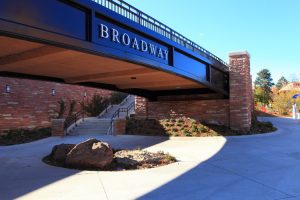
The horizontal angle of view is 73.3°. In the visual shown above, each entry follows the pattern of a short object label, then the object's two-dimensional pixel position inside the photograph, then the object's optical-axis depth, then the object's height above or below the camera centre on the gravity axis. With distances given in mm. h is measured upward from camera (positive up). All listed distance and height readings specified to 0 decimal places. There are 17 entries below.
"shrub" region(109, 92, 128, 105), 17491 +695
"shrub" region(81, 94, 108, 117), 15076 +2
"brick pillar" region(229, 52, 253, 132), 11546 +755
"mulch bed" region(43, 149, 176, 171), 5320 -1592
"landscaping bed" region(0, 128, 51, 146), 9983 -1547
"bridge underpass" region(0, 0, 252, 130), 4294 +1459
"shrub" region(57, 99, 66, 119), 13223 -137
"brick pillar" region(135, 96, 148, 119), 13982 -120
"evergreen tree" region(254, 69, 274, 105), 38913 +4733
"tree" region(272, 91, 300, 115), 22970 -63
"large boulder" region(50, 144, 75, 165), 5872 -1348
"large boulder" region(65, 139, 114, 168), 5211 -1299
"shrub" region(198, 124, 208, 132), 10946 -1294
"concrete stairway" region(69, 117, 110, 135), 12053 -1306
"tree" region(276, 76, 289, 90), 63745 +7231
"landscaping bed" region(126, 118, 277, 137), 10899 -1351
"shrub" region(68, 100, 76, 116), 13928 -49
